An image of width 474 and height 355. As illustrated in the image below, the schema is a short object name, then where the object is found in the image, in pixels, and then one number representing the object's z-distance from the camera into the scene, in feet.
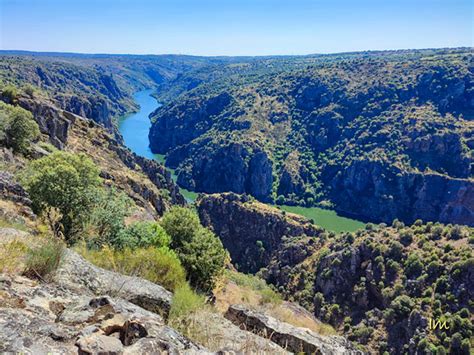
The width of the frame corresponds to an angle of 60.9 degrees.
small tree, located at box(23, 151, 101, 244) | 48.91
